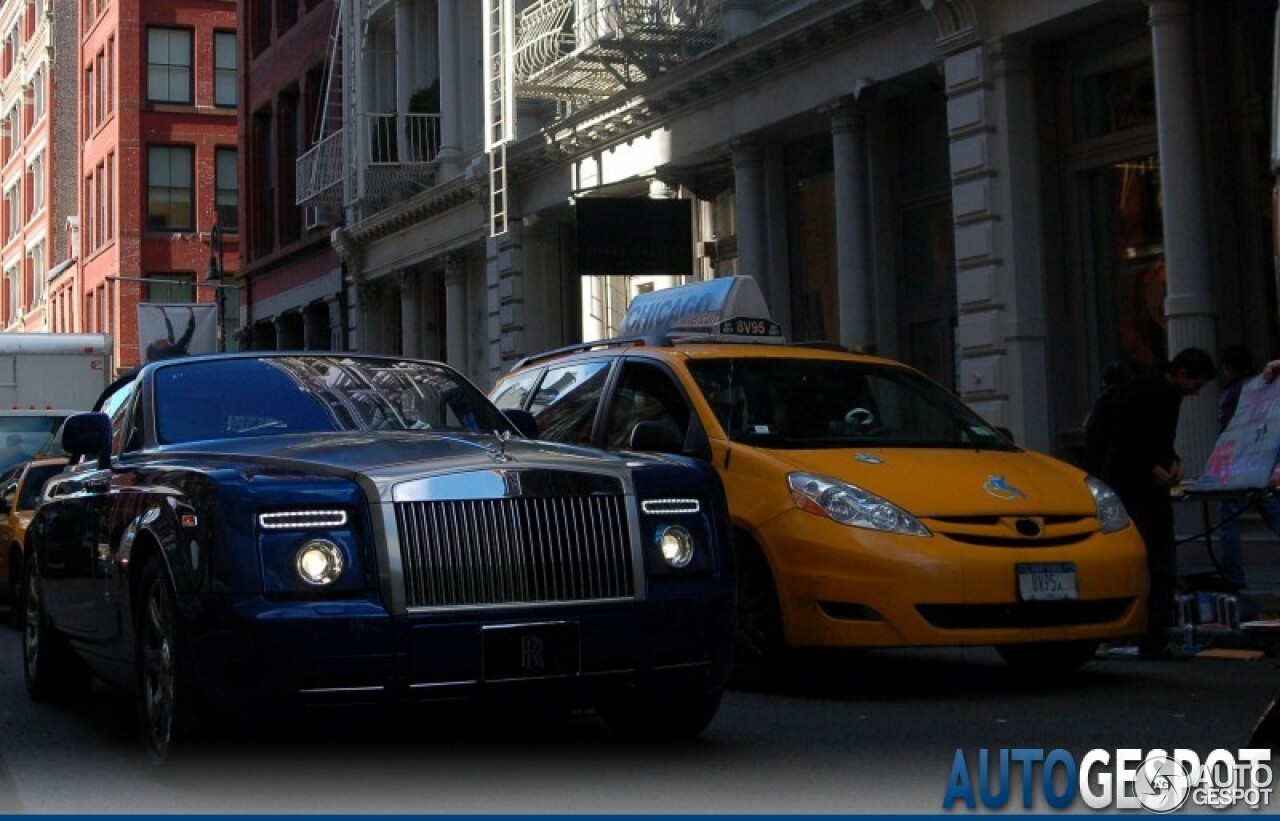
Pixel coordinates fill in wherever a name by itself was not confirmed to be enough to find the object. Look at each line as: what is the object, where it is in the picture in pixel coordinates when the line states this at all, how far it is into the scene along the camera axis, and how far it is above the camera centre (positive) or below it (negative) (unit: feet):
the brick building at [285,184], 125.90 +24.92
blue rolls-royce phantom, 20.34 -0.82
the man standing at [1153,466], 34.55 +0.27
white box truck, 96.17 +7.95
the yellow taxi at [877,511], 27.91 -0.35
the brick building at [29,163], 233.35 +49.04
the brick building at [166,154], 193.26 +38.61
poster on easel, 31.86 +0.51
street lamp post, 140.87 +18.65
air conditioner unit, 124.57 +20.42
